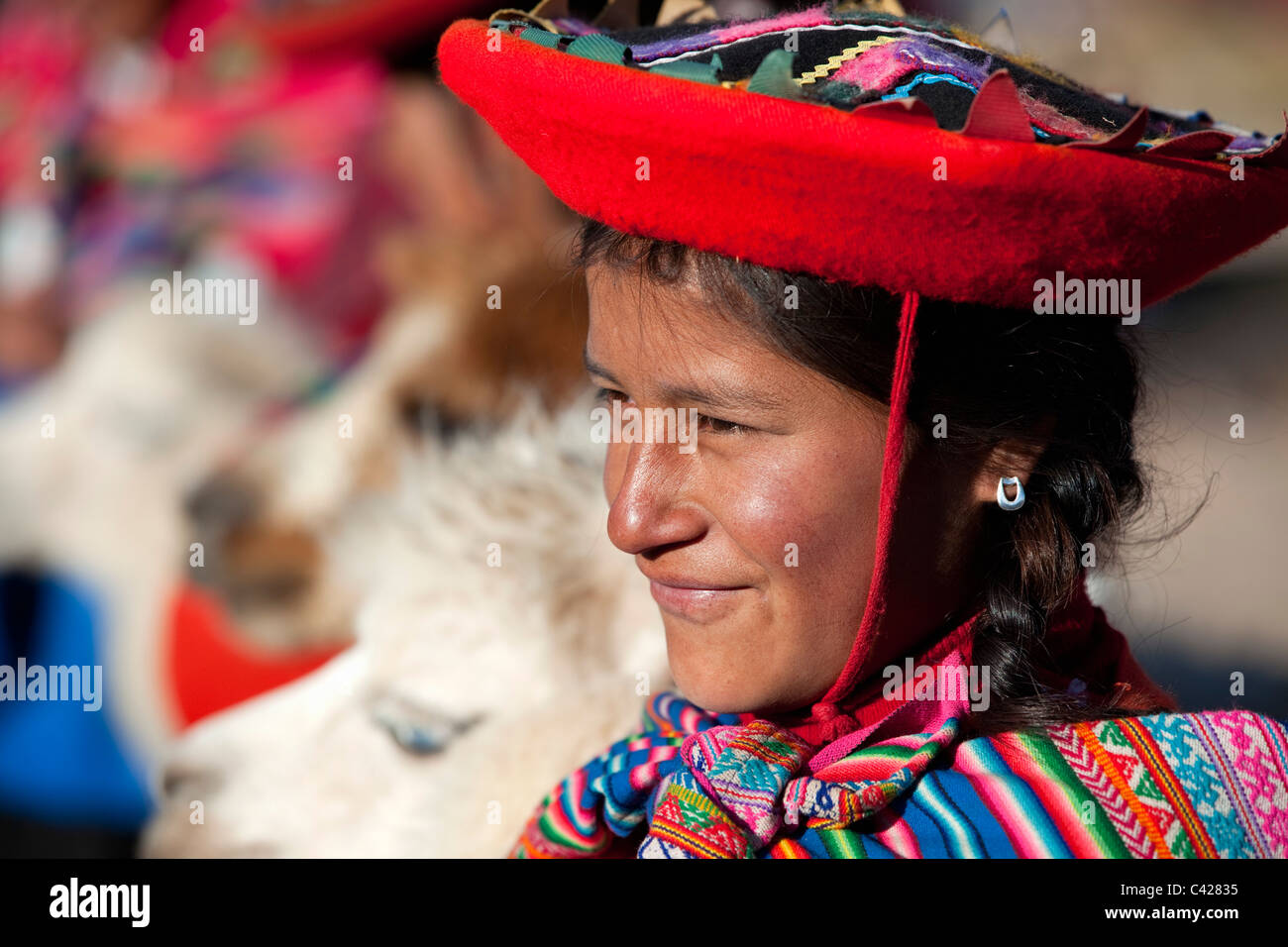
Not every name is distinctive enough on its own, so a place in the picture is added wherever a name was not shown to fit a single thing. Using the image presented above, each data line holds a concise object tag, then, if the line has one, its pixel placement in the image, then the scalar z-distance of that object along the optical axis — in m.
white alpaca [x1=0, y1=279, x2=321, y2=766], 1.95
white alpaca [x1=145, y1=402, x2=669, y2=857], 1.40
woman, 0.76
